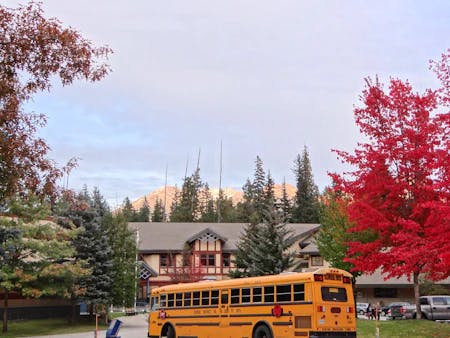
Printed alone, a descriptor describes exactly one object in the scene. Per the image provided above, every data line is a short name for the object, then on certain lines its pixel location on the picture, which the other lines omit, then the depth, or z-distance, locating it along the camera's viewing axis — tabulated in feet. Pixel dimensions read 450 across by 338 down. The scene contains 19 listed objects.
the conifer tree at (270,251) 122.42
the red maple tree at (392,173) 72.02
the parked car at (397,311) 125.73
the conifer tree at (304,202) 356.59
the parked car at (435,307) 108.27
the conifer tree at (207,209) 412.75
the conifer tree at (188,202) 400.59
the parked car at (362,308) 161.50
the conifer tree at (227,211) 404.16
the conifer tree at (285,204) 377.56
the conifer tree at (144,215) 461.53
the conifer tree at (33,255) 101.86
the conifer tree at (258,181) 422.00
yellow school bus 59.93
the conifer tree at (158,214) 449.89
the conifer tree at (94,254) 121.90
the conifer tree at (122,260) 129.18
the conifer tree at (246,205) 361.92
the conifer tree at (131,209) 441.19
